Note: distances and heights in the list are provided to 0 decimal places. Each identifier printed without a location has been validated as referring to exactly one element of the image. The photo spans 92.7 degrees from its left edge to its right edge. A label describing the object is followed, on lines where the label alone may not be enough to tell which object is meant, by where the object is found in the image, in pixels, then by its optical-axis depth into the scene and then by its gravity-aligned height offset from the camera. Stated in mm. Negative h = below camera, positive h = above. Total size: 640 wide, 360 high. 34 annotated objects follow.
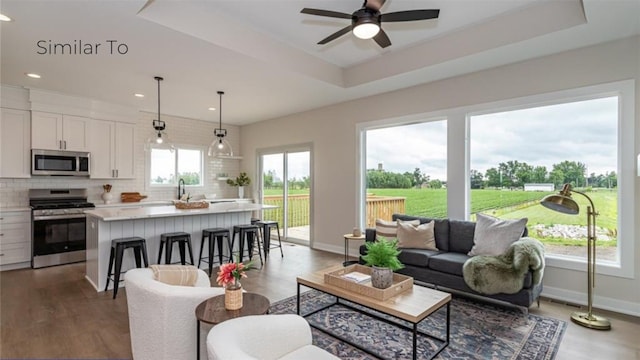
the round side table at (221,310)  1758 -784
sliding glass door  6539 -181
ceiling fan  2465 +1378
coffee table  2166 -936
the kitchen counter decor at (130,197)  6027 -314
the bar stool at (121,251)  3496 -848
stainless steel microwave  4922 +313
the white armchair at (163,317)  1842 -843
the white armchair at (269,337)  1360 -784
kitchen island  3727 -631
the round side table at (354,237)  4496 -832
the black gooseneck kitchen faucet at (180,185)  6941 -89
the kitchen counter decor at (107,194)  5789 -246
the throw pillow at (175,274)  2152 -681
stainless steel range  4672 -743
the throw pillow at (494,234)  3400 -609
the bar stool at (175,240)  4012 -817
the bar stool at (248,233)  4746 -838
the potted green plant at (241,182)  7652 -23
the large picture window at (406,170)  4703 +182
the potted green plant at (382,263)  2498 -684
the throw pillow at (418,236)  4004 -737
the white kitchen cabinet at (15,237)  4543 -845
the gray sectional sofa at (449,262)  3064 -961
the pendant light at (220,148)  4785 +531
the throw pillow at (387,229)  4238 -674
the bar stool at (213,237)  4406 -857
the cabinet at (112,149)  5551 +603
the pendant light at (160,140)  4152 +564
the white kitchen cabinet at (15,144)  4680 +589
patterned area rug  2428 -1357
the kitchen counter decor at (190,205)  4602 -364
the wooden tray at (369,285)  2420 -884
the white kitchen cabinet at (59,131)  4934 +841
